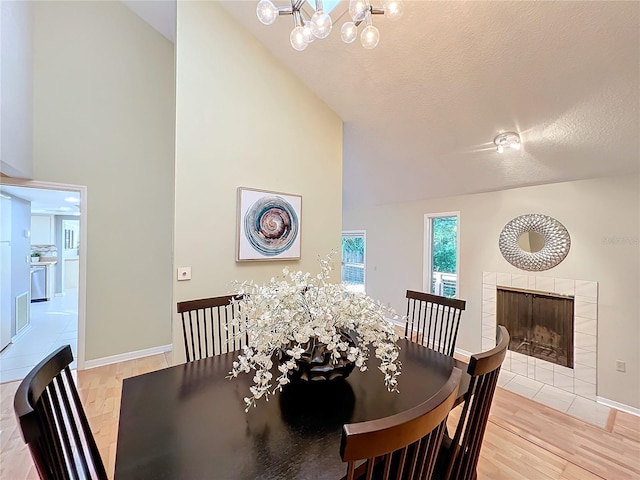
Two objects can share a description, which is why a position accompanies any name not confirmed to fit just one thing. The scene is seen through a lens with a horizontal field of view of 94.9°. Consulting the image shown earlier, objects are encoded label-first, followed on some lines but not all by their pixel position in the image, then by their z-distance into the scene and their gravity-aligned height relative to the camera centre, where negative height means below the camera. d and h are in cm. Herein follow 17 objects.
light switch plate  249 -31
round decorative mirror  324 +0
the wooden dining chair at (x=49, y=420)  65 -51
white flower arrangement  116 -35
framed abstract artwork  279 +14
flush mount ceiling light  274 +96
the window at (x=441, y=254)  430 -20
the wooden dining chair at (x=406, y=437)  62 -44
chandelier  151 +118
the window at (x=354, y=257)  588 -36
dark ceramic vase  125 -54
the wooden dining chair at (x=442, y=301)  206 -44
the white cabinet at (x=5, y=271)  356 -46
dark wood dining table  86 -66
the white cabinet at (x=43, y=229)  734 +16
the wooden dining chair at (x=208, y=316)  181 -69
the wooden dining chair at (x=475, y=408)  95 -60
